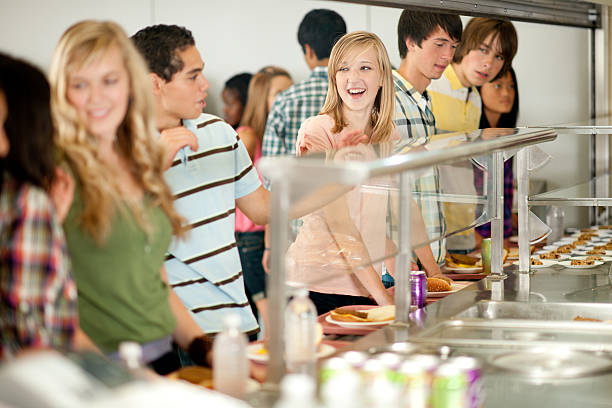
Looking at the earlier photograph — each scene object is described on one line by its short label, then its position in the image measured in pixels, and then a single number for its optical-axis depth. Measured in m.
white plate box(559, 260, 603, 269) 3.44
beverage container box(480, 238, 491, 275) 3.32
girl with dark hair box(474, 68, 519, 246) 4.88
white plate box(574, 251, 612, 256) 3.79
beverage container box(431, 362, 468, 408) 1.53
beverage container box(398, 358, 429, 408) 1.52
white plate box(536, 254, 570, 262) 3.62
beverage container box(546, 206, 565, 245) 4.48
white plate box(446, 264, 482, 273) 3.56
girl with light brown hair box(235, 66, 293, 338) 5.04
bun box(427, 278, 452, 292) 3.00
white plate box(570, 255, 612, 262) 3.62
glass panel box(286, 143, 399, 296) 1.97
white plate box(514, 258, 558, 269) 3.40
